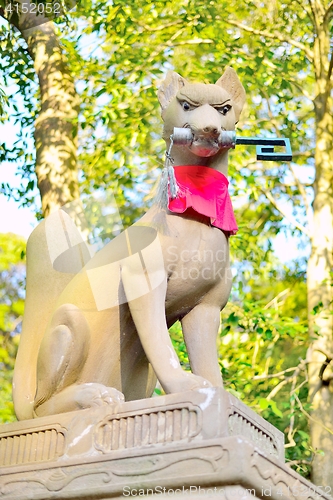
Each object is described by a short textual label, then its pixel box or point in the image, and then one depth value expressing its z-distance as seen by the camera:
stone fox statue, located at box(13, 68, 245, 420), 2.91
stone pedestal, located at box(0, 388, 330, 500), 2.35
